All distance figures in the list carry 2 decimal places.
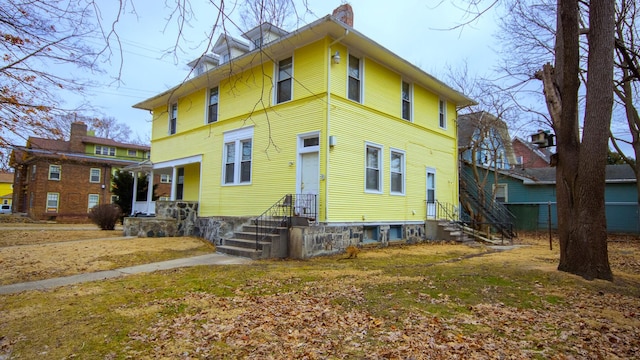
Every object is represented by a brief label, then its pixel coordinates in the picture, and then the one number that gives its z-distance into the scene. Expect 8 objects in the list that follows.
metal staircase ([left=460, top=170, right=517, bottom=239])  17.95
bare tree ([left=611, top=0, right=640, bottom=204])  13.24
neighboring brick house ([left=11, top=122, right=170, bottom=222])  28.25
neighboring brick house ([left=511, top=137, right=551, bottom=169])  33.59
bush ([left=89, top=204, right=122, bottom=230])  17.38
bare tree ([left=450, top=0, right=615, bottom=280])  6.73
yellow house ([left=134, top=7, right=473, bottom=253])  10.70
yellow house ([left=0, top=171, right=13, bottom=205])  50.89
